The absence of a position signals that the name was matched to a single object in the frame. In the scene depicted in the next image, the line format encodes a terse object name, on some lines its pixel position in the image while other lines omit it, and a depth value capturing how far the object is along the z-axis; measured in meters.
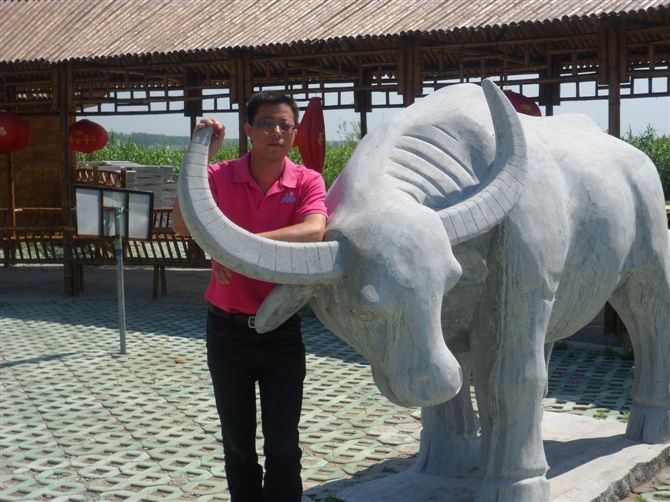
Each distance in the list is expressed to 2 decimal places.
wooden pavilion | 8.68
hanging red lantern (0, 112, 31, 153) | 11.47
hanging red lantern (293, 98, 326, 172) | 9.61
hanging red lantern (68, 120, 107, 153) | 13.41
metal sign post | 7.72
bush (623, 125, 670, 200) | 25.25
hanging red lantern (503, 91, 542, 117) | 9.12
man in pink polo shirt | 3.25
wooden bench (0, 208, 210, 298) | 10.88
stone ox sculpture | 2.91
